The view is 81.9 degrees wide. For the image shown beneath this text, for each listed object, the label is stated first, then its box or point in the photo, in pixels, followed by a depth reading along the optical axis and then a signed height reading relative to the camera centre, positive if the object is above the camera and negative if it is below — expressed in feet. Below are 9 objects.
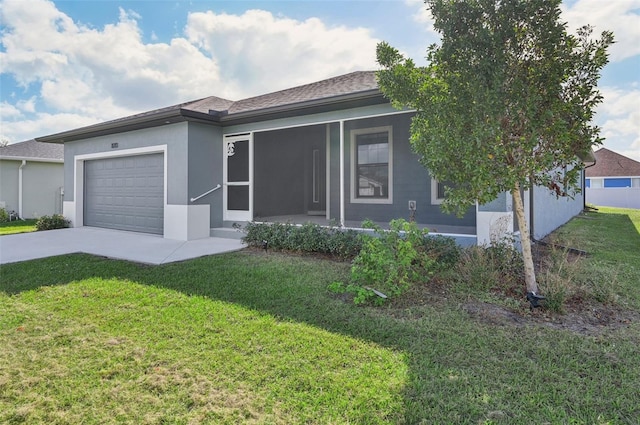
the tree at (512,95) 13.32 +4.38
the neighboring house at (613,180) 86.43 +9.72
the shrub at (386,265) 14.49 -2.17
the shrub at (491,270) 15.87 -2.57
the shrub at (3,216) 48.86 -0.47
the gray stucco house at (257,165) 28.17 +4.28
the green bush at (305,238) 22.36 -1.66
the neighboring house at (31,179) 52.13 +4.86
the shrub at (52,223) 38.47 -1.10
